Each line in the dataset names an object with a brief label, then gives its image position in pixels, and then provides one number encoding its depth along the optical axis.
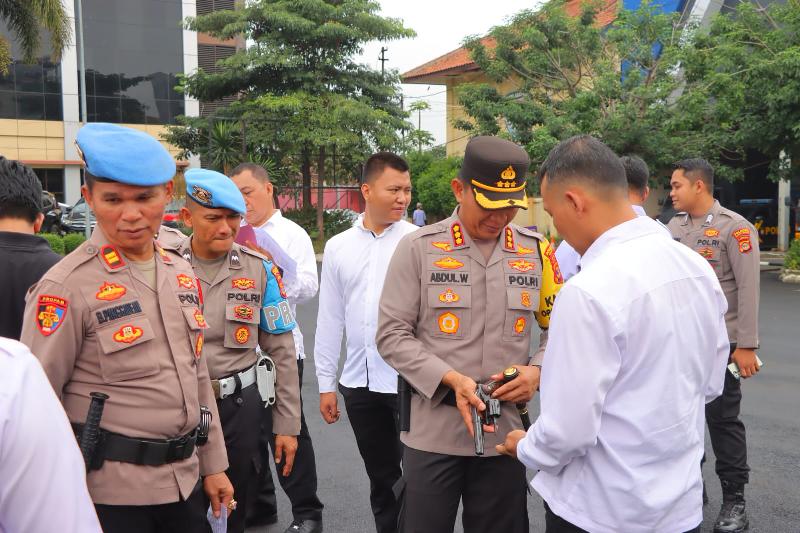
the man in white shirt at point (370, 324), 3.80
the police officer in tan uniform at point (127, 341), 2.13
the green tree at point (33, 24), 18.27
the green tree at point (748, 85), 14.73
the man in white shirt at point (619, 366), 1.94
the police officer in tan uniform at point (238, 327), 3.01
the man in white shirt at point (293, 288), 4.09
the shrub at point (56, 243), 14.42
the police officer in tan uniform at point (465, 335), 2.72
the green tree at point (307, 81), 25.08
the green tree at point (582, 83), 17.41
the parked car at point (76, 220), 25.48
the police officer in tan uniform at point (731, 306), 4.18
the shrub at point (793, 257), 15.76
